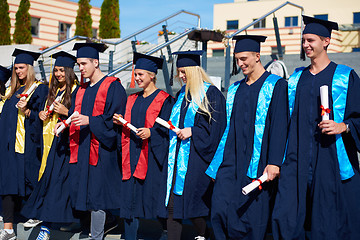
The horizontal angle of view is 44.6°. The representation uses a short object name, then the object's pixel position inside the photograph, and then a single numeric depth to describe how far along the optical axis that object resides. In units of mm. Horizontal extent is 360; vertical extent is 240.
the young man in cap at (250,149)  3270
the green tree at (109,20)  20703
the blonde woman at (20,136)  4863
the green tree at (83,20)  21781
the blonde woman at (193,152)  3688
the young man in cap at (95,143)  4121
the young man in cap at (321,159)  3023
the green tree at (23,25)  20094
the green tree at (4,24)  19922
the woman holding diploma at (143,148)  3980
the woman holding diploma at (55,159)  4336
